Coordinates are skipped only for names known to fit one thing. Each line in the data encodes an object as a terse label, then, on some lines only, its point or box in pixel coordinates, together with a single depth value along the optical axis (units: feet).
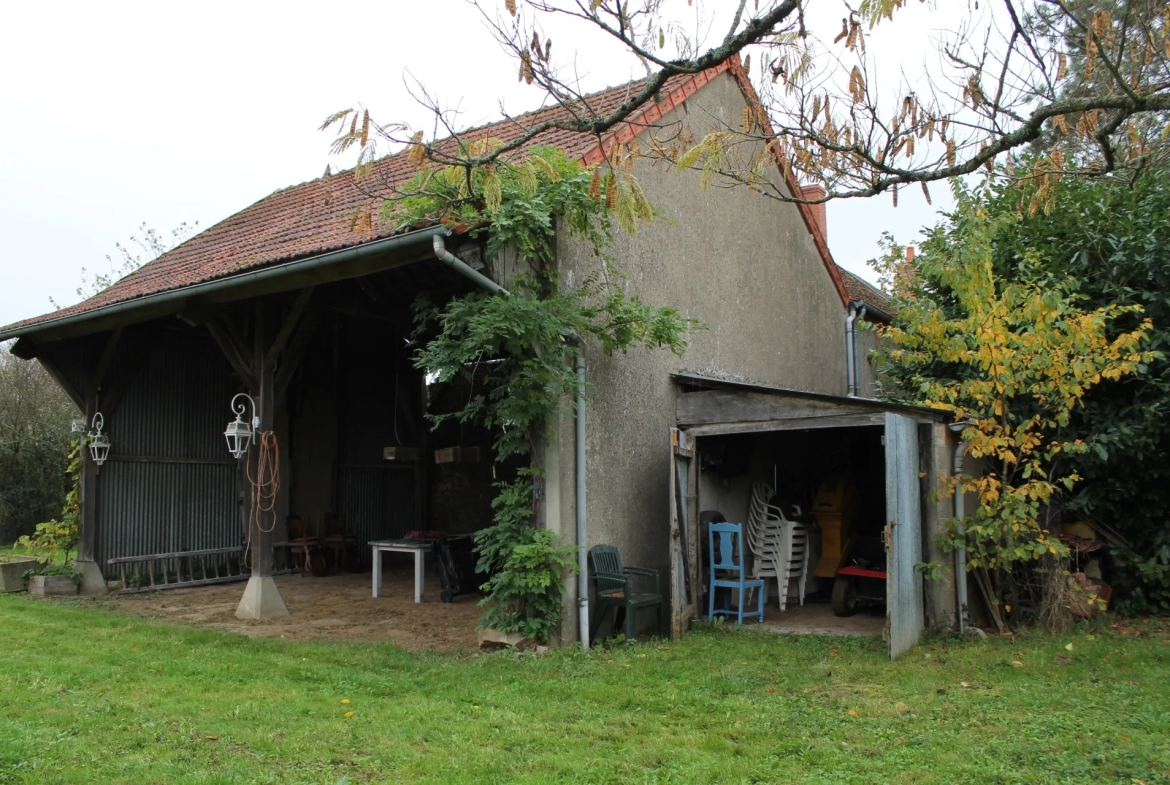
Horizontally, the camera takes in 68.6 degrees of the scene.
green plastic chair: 22.50
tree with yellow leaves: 22.16
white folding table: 30.60
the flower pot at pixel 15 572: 31.48
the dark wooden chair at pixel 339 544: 39.32
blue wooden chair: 25.36
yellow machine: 29.14
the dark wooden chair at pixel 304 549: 38.40
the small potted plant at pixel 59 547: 31.12
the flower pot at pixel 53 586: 30.96
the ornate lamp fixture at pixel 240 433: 27.20
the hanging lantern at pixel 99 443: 31.65
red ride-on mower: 26.84
